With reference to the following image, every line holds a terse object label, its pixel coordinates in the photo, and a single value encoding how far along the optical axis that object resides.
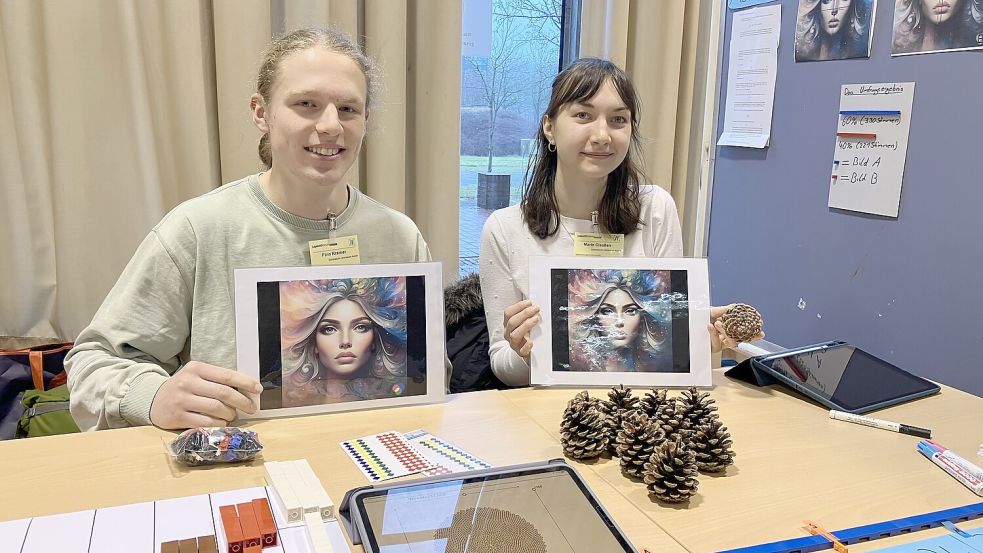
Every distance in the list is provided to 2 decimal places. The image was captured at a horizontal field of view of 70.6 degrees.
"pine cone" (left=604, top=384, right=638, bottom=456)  1.18
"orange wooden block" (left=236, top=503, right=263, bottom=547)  0.87
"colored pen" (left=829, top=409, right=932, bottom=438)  1.30
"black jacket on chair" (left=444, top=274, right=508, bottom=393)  1.88
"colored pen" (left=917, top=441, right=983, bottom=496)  1.10
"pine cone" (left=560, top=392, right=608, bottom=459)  1.16
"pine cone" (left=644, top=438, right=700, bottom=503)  1.03
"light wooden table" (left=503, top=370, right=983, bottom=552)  0.99
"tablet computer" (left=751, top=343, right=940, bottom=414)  1.45
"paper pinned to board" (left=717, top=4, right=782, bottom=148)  2.62
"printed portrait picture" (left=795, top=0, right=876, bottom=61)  2.22
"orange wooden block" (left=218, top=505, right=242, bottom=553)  0.87
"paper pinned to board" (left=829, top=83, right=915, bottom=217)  2.11
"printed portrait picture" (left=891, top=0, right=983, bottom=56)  1.89
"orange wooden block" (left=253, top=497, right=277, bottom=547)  0.89
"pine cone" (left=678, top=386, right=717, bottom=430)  1.16
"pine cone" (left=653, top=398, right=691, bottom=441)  1.11
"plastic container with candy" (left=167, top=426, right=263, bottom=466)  1.08
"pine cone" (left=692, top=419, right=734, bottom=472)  1.12
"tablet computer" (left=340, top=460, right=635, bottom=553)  0.87
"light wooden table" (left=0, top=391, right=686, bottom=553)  0.99
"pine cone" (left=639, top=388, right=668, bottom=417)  1.19
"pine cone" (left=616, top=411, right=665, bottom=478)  1.10
